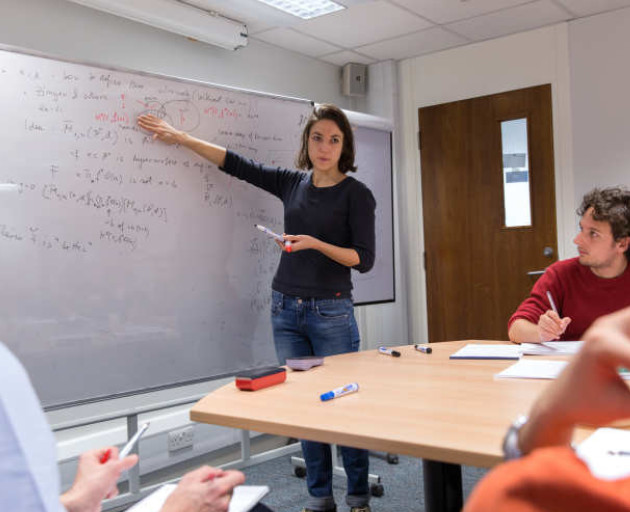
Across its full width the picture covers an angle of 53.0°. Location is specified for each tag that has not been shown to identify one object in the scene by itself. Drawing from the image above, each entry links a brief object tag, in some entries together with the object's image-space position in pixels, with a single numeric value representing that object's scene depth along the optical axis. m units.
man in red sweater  1.99
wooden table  1.03
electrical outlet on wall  3.09
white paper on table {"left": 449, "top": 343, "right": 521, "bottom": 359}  1.74
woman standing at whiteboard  2.25
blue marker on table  1.31
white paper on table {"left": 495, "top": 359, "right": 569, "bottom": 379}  1.44
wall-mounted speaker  4.49
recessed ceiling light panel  3.39
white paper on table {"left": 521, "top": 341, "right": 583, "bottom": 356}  1.74
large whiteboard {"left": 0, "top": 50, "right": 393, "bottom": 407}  2.16
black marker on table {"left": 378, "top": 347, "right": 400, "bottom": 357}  1.82
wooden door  3.98
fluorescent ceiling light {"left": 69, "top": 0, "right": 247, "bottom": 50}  2.93
